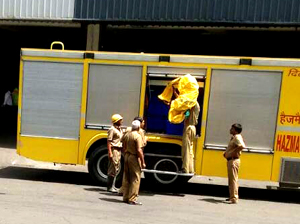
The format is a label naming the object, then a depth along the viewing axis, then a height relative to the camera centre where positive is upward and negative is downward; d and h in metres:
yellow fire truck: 8.49 -0.48
